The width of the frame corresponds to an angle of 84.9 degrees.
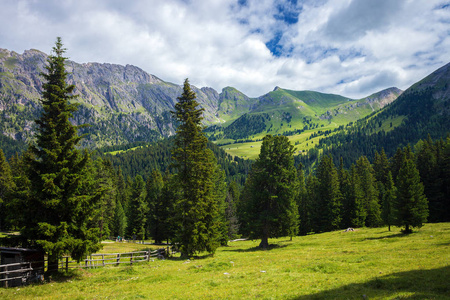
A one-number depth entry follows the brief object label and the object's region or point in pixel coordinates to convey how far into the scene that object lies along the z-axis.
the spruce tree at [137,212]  65.00
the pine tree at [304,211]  76.22
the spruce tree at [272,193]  40.59
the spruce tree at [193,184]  32.22
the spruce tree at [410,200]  38.16
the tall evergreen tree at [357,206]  65.44
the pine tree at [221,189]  50.15
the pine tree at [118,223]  71.88
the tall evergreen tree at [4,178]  58.94
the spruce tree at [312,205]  71.25
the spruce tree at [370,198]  65.50
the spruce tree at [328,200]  66.75
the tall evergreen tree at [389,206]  40.77
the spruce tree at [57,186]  19.75
